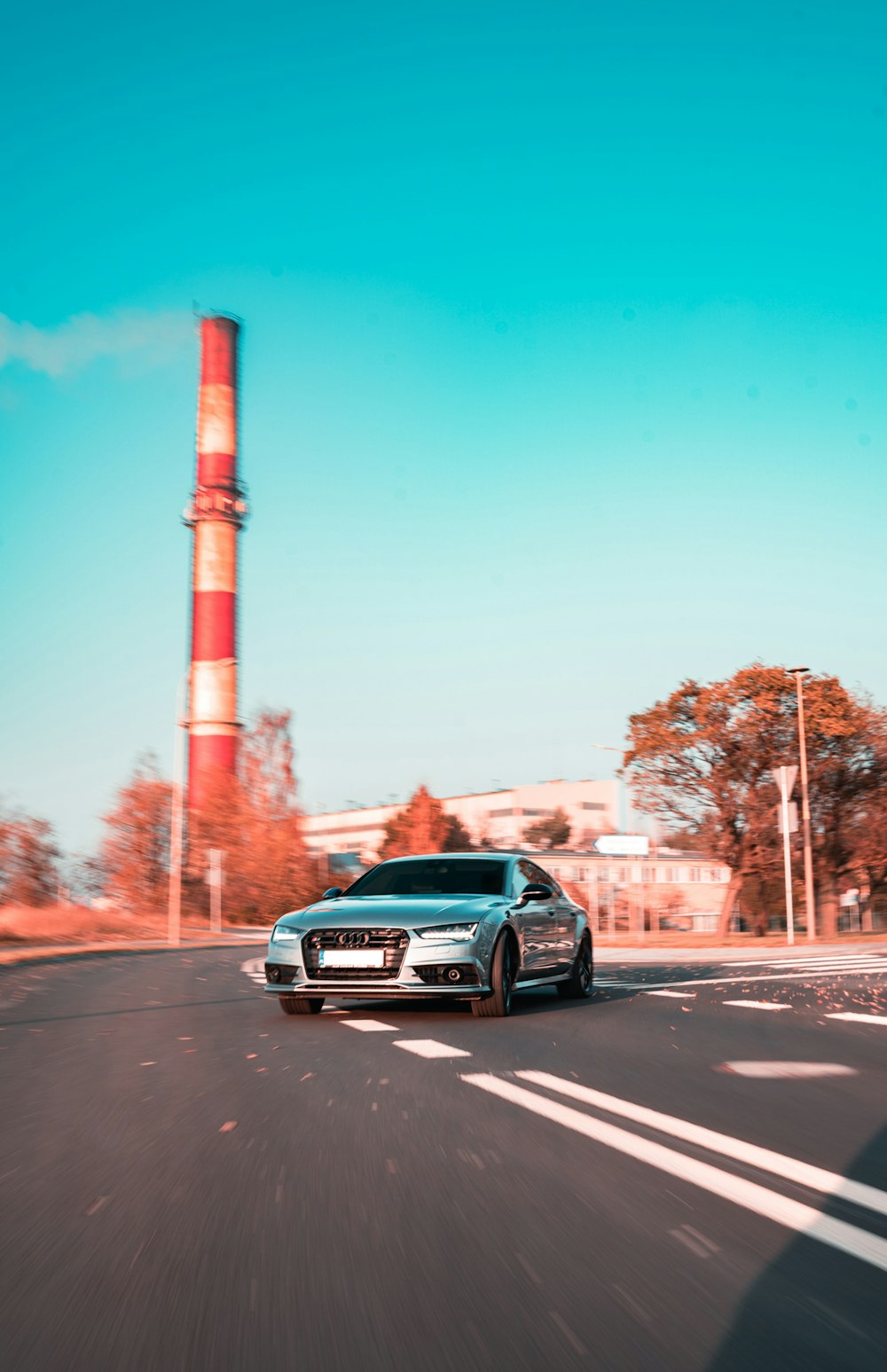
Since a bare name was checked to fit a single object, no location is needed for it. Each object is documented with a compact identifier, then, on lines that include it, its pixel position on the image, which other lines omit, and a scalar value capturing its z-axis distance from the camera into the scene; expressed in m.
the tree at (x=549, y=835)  114.69
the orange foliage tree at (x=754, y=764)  41.34
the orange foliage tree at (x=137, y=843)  57.03
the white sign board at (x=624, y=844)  41.06
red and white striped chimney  59.91
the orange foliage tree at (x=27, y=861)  54.47
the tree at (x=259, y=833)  54.84
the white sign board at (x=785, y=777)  29.06
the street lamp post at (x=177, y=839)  37.16
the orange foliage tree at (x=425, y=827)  66.69
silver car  10.73
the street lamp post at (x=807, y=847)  33.31
